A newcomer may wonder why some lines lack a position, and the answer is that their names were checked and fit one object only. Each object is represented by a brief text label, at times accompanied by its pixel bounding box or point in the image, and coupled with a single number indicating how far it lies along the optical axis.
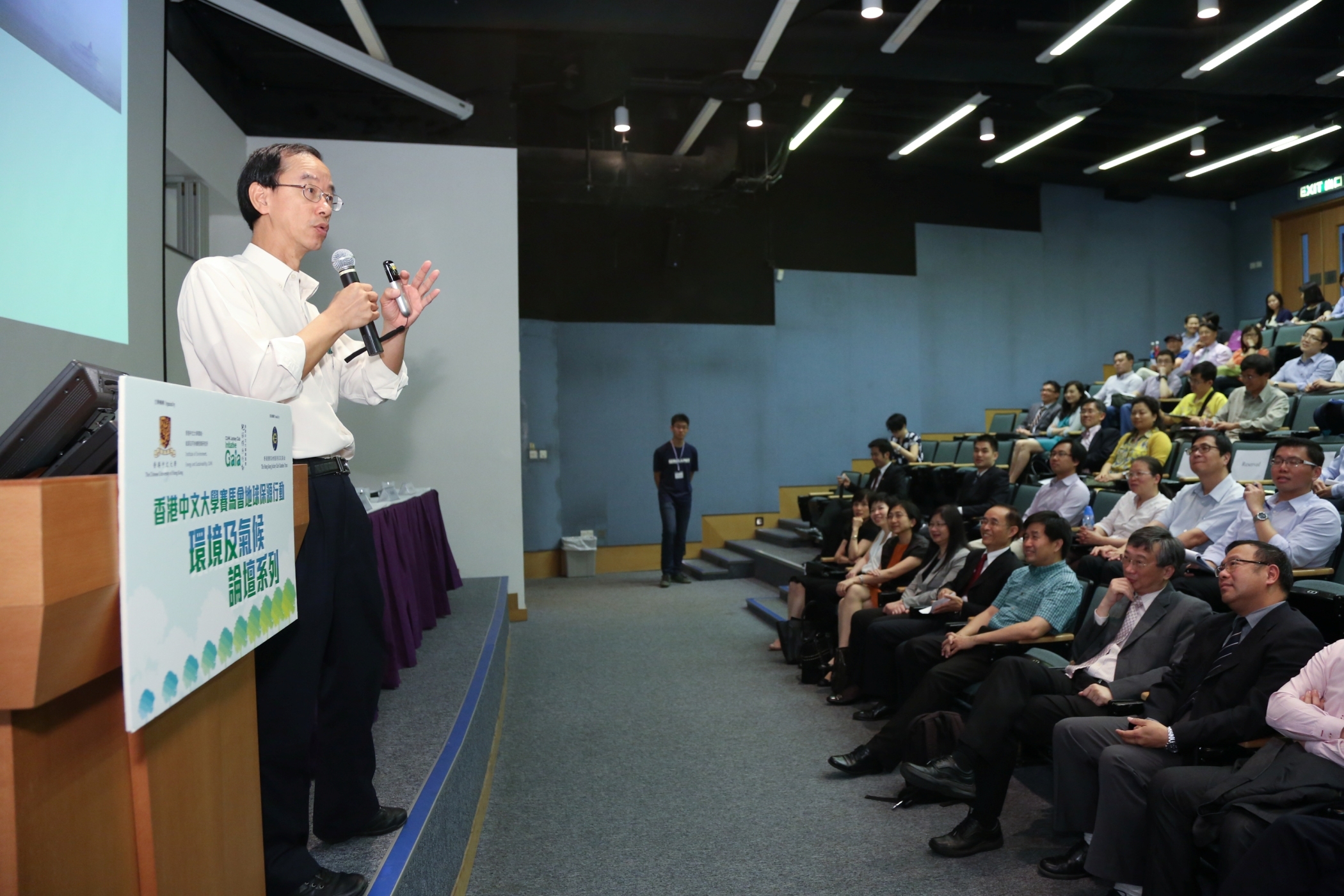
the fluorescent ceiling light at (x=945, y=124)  6.74
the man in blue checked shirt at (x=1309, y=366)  5.93
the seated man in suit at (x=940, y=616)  3.51
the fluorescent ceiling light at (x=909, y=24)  4.96
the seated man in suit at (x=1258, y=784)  1.85
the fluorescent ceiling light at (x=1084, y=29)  5.02
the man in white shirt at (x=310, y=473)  1.32
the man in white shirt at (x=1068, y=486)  4.62
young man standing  7.38
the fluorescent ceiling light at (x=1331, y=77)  6.21
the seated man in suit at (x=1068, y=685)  2.51
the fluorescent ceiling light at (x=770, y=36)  4.73
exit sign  9.45
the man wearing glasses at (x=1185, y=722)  2.12
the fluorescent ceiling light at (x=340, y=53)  4.07
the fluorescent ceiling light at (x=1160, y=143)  7.68
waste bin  7.83
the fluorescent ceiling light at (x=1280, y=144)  7.91
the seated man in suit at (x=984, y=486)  5.58
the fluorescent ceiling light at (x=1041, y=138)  7.02
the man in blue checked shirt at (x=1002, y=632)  3.05
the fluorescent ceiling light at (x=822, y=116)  6.40
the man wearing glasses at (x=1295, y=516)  3.19
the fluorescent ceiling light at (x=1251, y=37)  5.25
